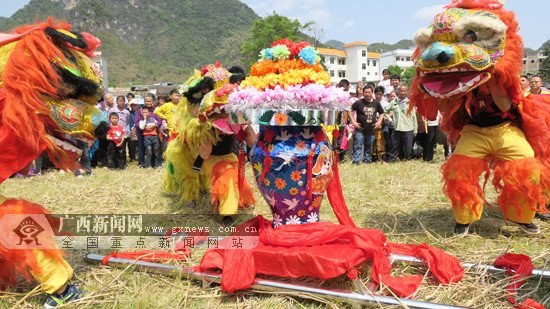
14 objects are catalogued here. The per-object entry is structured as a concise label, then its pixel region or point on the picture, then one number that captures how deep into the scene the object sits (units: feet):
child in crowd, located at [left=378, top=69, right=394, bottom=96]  28.19
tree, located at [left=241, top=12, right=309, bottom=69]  105.50
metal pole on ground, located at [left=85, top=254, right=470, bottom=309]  6.98
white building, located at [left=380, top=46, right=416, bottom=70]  213.05
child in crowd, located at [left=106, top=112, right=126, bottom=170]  25.71
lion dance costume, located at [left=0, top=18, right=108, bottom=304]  6.89
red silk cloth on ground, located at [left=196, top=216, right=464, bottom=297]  7.76
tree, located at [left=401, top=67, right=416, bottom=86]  188.65
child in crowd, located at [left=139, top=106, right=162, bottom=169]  25.35
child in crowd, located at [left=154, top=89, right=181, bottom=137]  22.65
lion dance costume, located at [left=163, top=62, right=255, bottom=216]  11.76
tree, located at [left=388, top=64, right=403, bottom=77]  179.98
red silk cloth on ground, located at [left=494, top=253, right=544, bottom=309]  6.95
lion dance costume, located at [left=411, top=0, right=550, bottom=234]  9.39
